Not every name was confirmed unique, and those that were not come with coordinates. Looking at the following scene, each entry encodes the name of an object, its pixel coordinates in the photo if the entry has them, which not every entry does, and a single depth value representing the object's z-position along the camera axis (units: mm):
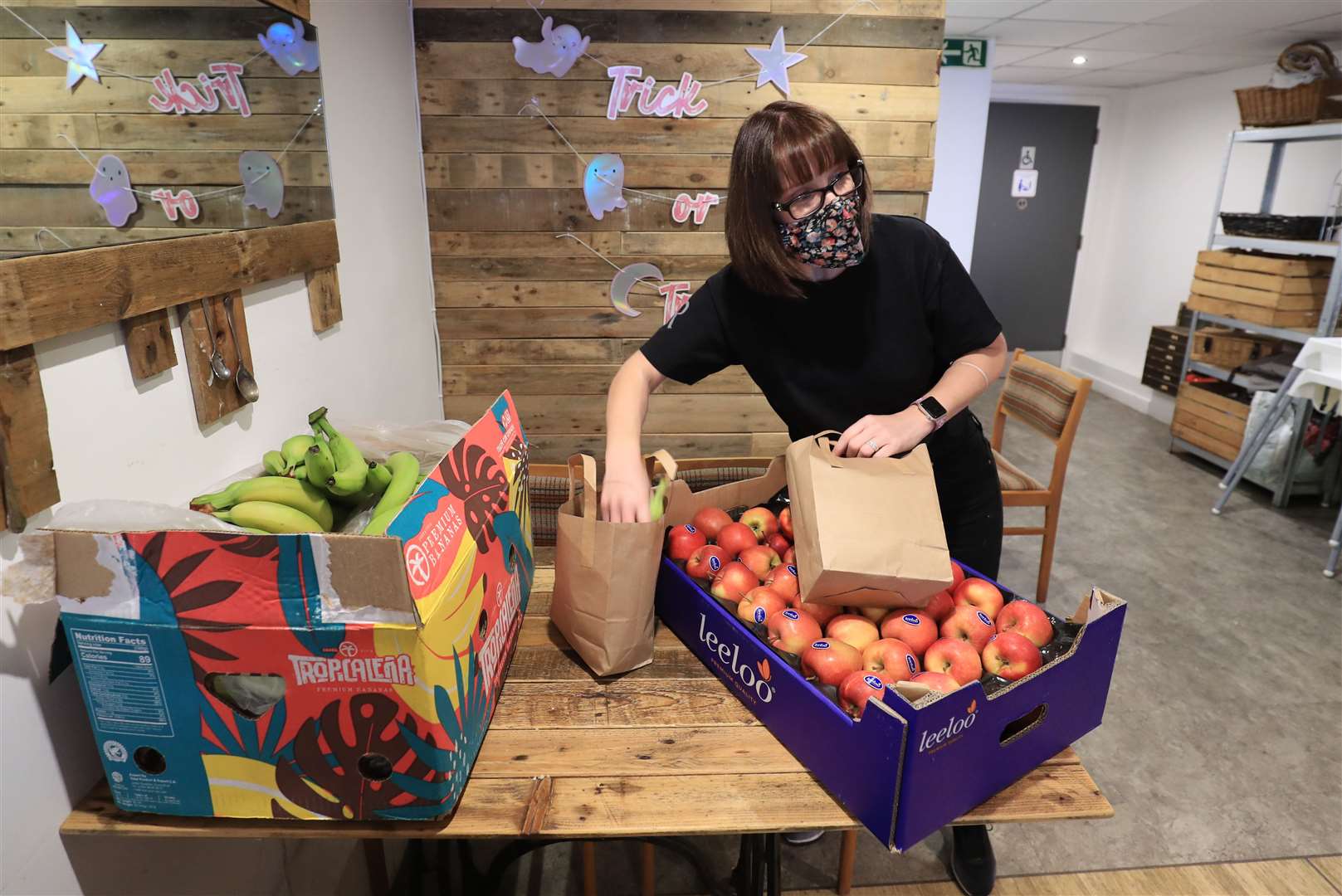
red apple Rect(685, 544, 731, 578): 1226
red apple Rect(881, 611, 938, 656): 1066
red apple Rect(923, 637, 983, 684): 996
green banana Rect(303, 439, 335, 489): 1135
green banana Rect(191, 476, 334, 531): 1084
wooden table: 915
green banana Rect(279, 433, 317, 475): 1210
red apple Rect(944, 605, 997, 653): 1061
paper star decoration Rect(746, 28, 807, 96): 2652
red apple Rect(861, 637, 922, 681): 1005
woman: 1287
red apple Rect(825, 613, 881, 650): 1061
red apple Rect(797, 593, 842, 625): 1124
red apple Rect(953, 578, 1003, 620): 1130
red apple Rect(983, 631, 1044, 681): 998
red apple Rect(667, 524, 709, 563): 1278
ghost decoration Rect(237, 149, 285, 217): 1384
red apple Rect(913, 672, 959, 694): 940
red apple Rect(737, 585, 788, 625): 1104
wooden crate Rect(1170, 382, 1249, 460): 4602
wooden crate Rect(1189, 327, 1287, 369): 4711
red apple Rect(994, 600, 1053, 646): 1059
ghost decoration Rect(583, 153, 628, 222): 2746
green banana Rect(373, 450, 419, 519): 1118
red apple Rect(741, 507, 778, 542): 1332
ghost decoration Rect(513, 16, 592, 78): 2611
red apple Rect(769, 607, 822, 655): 1055
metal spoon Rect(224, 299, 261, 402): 1336
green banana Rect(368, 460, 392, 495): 1186
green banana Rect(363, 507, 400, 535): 1028
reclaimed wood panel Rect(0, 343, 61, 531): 857
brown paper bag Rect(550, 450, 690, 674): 1077
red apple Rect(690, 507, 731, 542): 1328
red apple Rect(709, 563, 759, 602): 1167
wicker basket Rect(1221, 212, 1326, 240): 4266
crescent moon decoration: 2879
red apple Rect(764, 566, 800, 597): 1154
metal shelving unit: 4098
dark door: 6965
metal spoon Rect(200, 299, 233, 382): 1256
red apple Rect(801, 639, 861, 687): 989
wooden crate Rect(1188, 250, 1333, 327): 4215
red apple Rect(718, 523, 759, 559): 1272
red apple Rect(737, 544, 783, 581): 1225
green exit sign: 5207
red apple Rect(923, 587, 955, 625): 1135
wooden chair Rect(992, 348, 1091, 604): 2914
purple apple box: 836
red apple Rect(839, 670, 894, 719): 937
